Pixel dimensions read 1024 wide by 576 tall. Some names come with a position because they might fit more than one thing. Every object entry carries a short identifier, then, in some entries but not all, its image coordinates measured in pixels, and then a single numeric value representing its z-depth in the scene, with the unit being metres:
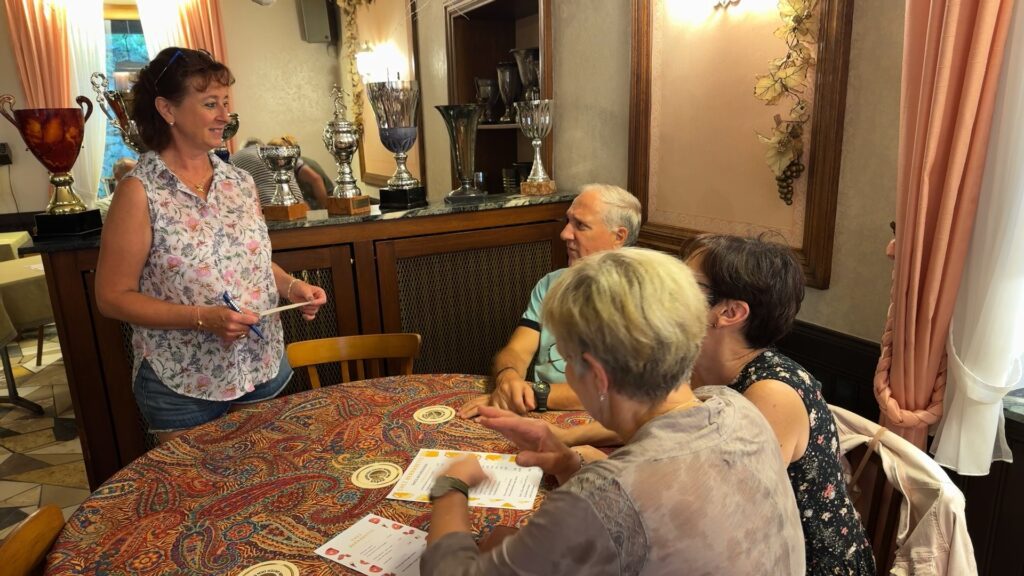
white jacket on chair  1.09
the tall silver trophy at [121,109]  2.29
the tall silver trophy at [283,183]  2.38
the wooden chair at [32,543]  1.01
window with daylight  5.96
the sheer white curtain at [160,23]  5.69
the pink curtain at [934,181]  1.36
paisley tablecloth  1.10
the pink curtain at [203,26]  5.79
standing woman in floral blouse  1.66
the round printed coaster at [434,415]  1.59
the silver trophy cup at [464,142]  2.81
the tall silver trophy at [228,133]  2.27
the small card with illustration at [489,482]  1.24
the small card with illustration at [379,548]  1.06
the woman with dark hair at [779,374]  1.16
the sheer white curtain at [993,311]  1.35
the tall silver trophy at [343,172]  2.49
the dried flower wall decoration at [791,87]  1.83
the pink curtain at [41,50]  5.32
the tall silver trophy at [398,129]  2.57
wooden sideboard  2.14
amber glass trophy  2.09
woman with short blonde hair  0.79
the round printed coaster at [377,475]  1.31
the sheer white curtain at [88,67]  5.54
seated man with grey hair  1.99
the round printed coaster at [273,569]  1.05
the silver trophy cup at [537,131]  2.83
